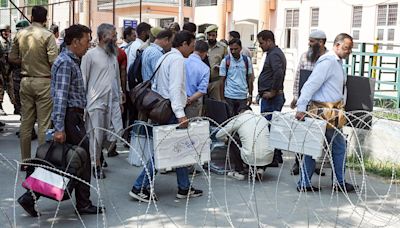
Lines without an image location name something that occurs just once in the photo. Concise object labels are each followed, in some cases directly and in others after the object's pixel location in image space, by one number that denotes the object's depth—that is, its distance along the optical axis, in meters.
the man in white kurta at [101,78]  5.53
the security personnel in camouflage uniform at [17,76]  7.87
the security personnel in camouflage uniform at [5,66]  8.55
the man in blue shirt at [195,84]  5.79
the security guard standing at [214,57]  7.54
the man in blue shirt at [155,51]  6.18
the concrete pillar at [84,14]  36.31
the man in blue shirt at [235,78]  6.92
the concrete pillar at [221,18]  28.20
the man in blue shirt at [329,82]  5.44
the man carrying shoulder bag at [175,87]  5.02
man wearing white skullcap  6.43
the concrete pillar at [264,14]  24.53
